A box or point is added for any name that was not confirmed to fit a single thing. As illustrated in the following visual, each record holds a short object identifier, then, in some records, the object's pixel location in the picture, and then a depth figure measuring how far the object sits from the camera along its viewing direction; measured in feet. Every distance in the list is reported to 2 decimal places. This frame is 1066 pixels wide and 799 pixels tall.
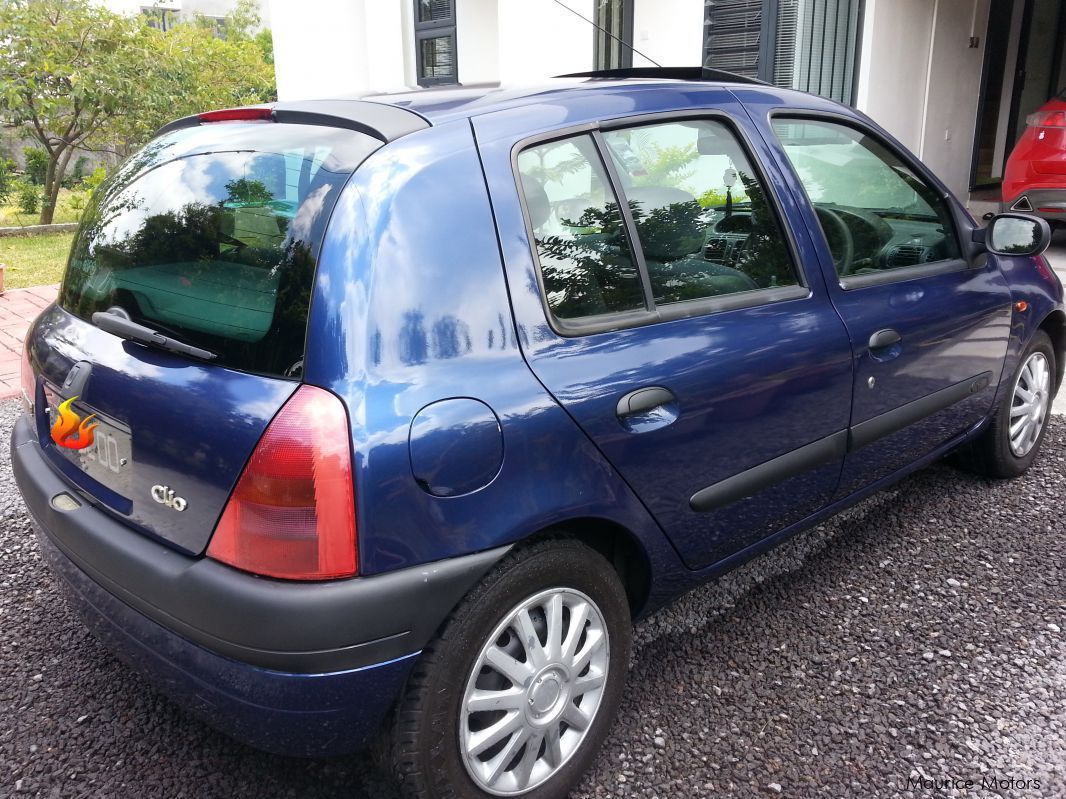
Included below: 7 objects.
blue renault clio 5.50
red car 25.58
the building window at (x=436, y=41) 33.22
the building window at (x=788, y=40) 25.26
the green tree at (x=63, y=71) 40.22
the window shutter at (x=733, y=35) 25.44
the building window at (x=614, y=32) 28.07
